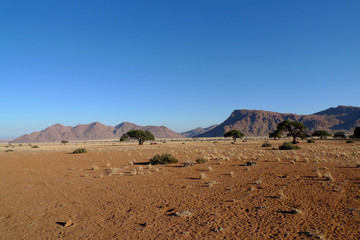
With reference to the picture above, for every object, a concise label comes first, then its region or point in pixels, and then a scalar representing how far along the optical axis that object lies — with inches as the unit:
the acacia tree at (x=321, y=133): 2790.8
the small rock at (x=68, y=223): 278.6
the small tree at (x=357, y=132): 2176.2
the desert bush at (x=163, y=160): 831.8
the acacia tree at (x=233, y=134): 2620.6
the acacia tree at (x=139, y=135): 2405.3
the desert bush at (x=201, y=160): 808.5
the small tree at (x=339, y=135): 2907.2
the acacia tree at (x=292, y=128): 1848.3
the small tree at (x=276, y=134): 2009.6
